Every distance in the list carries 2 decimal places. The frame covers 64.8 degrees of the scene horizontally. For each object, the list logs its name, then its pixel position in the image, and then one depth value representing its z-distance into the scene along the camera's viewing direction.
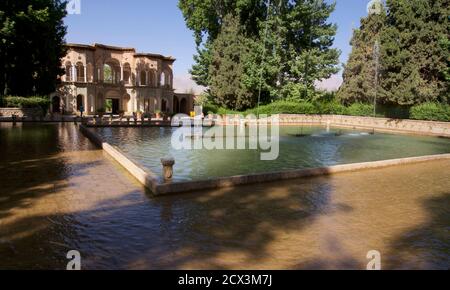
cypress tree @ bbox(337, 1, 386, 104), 36.16
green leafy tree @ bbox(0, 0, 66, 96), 27.03
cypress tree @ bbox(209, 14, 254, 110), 39.78
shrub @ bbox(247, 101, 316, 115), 39.00
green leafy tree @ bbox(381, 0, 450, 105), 31.41
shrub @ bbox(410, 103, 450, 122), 30.20
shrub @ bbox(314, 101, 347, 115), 41.16
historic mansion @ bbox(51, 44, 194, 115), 42.91
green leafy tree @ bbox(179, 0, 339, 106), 39.38
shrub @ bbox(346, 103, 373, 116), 38.12
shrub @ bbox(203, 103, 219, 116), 43.11
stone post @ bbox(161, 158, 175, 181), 9.01
